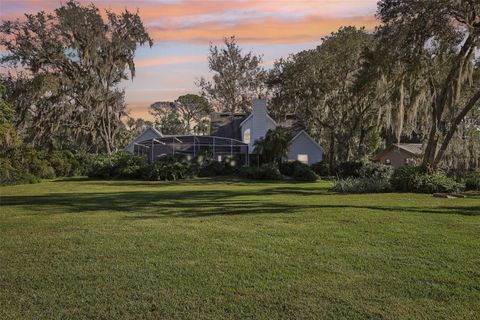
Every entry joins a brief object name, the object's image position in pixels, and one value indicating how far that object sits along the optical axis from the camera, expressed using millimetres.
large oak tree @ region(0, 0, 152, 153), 34062
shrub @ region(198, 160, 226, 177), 32550
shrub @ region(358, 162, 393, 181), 24466
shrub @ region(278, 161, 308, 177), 32562
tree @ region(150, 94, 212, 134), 70188
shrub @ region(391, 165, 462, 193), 17212
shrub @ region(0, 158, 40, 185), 22548
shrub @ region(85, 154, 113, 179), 30469
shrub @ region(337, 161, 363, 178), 29577
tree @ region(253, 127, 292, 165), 33875
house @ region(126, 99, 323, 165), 38219
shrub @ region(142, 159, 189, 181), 28086
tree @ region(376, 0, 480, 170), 15891
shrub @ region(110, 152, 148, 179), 29609
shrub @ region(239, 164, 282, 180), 29641
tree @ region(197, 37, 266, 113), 52469
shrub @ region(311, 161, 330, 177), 34062
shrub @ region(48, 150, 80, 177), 31375
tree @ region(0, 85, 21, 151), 22297
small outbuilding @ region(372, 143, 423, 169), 41656
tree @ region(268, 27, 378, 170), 32647
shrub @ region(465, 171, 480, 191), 18820
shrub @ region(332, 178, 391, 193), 17641
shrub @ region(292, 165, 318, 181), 29094
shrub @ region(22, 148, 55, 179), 27995
